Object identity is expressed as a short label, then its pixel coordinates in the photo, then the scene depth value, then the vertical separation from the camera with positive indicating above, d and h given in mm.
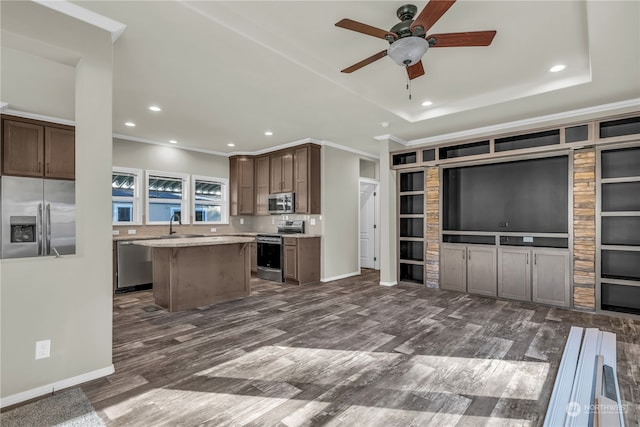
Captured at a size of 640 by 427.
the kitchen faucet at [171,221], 6023 -162
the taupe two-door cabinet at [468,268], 4891 -915
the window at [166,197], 5973 +334
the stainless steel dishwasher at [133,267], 5031 -899
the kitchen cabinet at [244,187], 6977 +589
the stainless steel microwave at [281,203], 6152 +201
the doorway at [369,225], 7496 -294
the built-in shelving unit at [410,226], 5855 -256
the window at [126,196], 5562 +319
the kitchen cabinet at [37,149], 4344 +952
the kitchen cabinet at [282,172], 6250 +855
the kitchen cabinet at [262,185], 6730 +621
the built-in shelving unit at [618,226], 3959 -181
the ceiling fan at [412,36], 2154 +1285
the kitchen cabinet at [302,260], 5672 -872
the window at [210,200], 6656 +294
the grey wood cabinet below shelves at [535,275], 4277 -905
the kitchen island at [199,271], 4062 -812
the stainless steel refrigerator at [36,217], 4234 -44
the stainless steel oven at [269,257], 6004 -884
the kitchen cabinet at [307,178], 5887 +666
